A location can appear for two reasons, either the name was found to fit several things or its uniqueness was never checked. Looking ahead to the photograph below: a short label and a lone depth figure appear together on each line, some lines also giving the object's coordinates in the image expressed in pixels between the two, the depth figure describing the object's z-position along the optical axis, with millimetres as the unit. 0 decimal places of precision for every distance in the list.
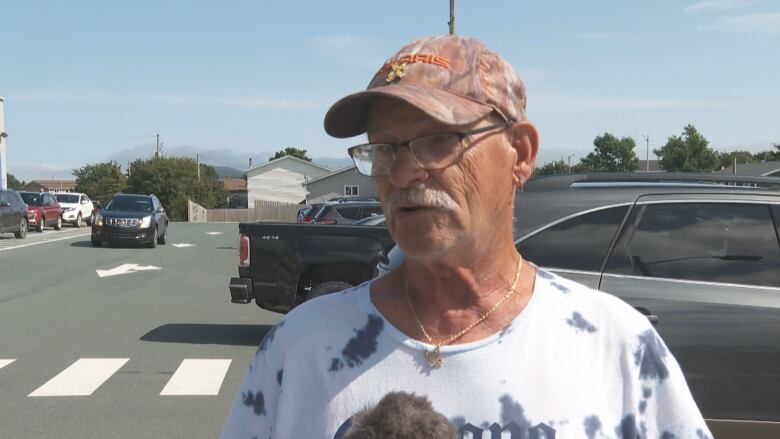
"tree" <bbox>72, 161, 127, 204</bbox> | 91250
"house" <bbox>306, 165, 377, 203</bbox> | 69062
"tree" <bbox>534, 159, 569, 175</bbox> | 80581
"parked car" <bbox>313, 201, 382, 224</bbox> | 17828
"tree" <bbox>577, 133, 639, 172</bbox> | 63375
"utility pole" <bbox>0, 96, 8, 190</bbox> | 50500
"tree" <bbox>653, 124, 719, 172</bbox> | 47000
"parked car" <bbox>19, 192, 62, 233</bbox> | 32031
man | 1470
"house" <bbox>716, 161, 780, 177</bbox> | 43069
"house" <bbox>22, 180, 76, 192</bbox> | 155750
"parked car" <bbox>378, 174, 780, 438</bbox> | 3896
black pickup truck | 7500
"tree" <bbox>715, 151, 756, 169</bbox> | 81162
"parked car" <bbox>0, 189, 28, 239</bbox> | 25578
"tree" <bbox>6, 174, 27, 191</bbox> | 124731
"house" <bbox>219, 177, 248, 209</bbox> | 109625
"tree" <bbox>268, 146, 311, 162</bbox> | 117688
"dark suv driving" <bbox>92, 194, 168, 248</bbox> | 22031
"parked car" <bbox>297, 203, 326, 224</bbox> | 19284
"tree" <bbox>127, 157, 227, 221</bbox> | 77000
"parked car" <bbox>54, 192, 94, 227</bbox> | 38438
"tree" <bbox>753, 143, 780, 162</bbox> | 67494
